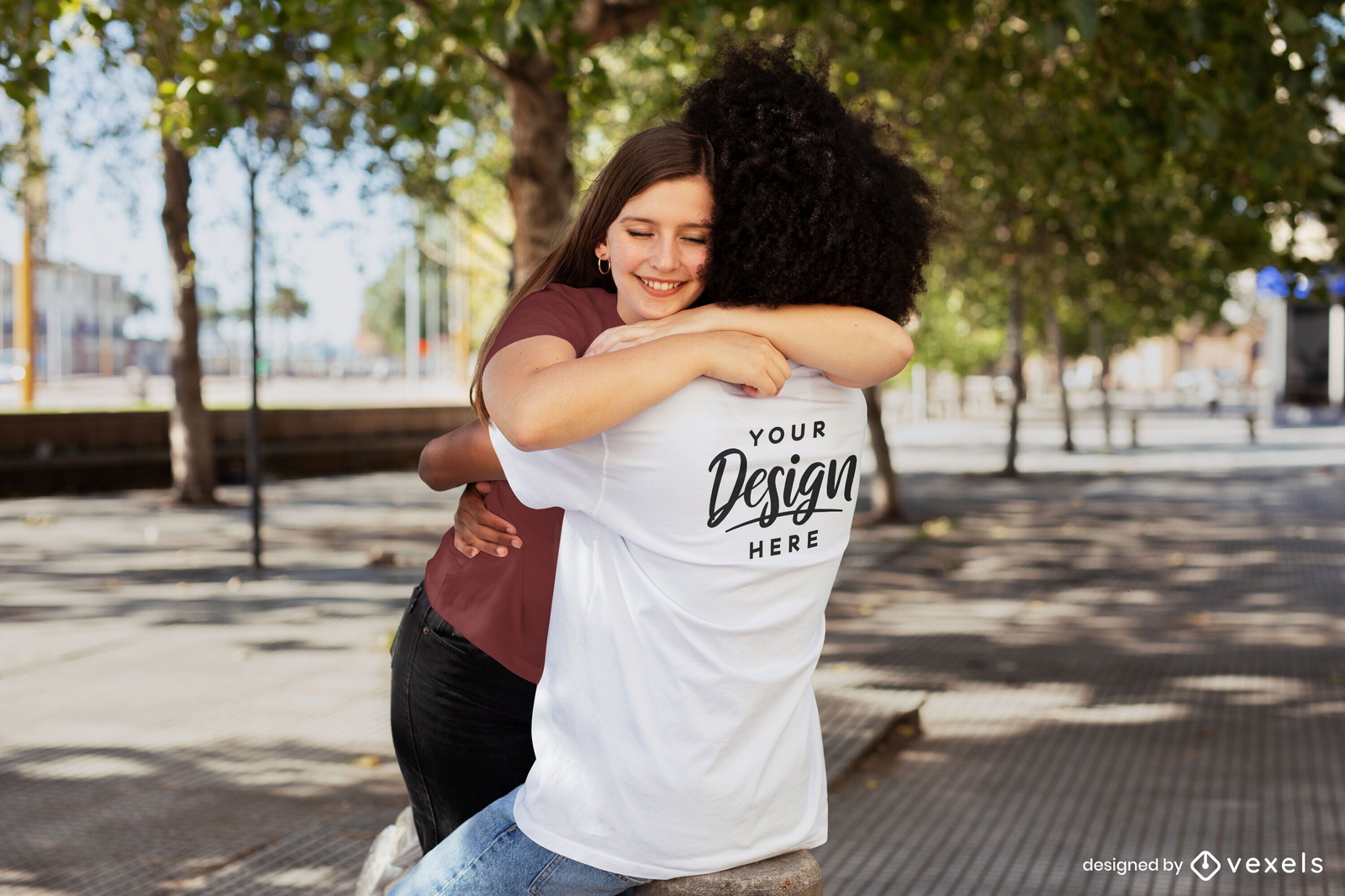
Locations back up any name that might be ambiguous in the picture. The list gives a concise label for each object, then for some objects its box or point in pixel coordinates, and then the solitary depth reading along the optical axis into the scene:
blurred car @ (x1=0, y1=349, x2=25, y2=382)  41.92
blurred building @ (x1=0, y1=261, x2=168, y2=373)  48.38
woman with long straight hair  1.51
